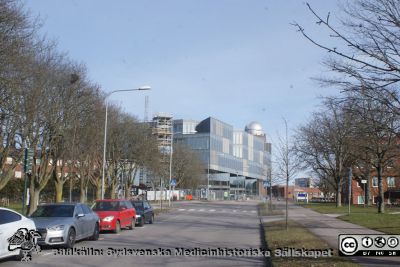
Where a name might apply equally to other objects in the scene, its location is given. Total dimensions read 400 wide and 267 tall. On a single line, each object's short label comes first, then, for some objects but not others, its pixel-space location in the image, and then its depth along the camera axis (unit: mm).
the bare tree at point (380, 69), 10055
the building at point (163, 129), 98250
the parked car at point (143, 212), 26969
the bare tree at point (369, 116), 11659
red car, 21766
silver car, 15445
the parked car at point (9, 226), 12133
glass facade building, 113625
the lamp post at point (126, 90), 31938
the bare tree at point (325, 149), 46359
